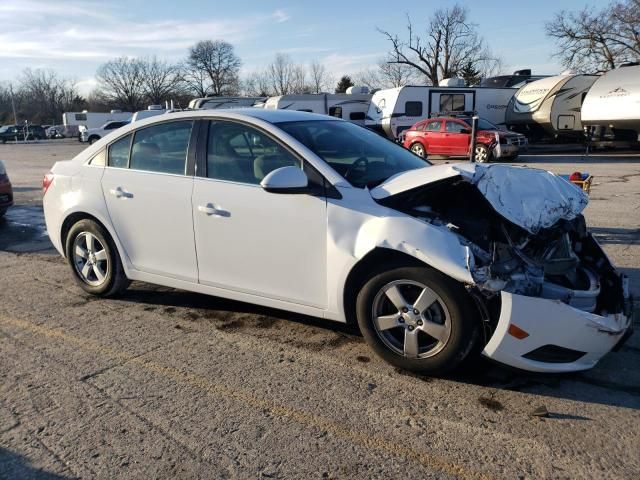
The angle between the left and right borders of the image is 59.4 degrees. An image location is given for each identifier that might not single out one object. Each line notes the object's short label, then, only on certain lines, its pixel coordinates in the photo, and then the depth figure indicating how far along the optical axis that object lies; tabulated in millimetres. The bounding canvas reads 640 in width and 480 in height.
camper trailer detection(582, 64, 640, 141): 18656
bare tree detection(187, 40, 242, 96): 90812
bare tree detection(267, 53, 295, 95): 81438
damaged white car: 3162
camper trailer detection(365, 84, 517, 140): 24328
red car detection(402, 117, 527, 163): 18609
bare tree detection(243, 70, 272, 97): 82188
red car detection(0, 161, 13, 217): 9117
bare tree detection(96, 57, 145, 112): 92250
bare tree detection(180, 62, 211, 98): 90438
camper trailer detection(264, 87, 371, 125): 27953
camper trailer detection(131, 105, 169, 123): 31348
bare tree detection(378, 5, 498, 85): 58531
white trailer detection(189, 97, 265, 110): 28030
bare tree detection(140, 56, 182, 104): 91500
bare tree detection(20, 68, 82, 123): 101688
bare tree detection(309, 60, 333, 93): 80438
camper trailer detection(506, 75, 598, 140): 22328
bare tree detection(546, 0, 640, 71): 39500
